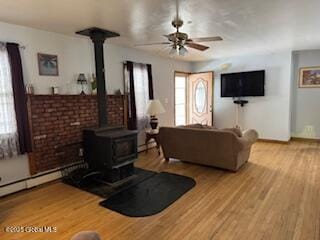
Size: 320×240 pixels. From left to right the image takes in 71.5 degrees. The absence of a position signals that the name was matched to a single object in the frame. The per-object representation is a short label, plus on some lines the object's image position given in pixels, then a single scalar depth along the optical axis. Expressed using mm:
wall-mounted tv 6129
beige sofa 3838
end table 5109
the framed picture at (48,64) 3618
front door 7100
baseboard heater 3286
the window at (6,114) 3171
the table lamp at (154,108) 5031
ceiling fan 2900
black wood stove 3529
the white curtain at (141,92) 5223
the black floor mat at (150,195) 2821
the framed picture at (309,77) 5770
